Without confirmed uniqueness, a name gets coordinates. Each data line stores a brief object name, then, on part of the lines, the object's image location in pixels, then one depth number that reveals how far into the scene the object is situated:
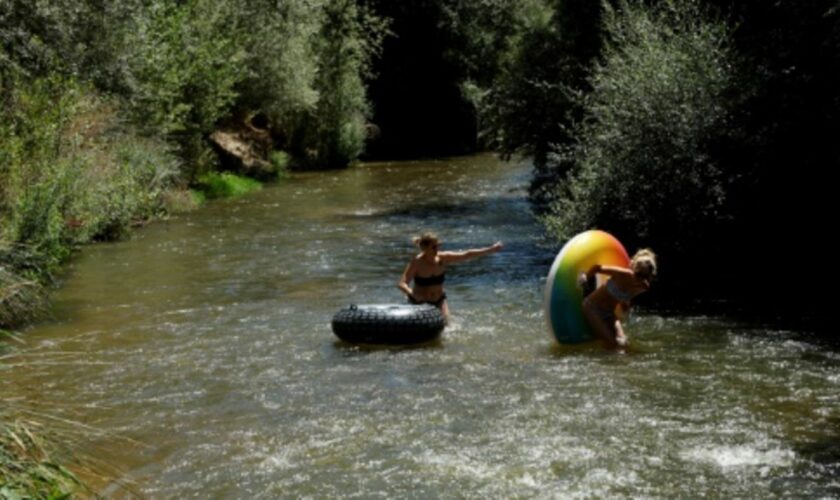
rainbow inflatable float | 12.19
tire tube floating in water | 12.29
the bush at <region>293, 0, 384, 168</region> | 38.59
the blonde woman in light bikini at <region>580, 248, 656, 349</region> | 12.15
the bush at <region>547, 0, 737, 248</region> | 15.52
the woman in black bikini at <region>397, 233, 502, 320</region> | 13.58
